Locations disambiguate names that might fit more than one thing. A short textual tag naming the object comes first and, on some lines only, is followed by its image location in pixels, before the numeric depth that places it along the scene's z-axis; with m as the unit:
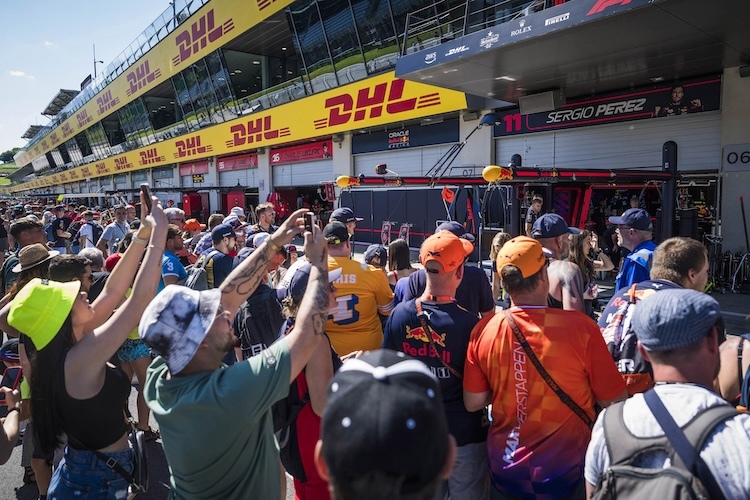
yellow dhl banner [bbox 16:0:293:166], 21.25
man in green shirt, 1.57
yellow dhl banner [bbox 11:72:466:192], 14.86
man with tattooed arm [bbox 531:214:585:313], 3.46
